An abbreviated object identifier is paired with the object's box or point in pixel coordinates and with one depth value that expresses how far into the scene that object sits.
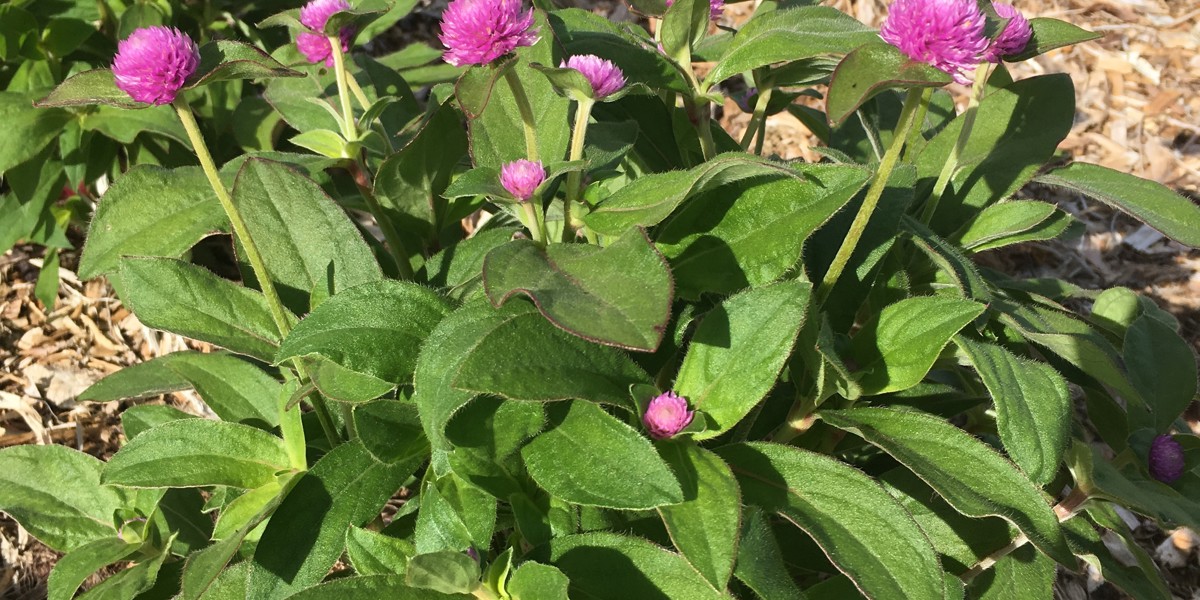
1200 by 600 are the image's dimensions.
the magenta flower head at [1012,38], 0.33
